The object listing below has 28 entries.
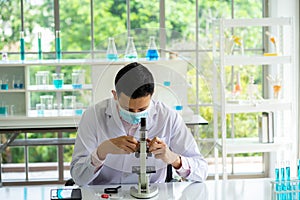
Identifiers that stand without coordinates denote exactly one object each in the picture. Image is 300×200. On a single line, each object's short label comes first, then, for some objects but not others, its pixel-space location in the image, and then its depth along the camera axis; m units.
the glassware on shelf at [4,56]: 4.46
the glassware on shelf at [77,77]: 4.21
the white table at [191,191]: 2.39
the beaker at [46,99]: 4.45
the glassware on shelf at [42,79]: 4.46
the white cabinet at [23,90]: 4.30
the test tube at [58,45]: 4.52
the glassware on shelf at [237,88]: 4.51
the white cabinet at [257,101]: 4.21
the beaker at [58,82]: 4.37
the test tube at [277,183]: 2.24
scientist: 2.35
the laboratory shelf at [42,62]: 4.28
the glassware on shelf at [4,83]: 4.31
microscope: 2.30
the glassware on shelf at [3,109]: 4.29
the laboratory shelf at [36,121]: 4.19
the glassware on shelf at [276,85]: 4.34
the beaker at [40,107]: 4.38
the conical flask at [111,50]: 2.48
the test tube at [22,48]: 4.48
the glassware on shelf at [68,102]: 4.39
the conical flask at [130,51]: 2.47
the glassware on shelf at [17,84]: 4.32
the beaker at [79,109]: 2.70
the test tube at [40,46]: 4.57
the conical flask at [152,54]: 2.57
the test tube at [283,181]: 2.24
